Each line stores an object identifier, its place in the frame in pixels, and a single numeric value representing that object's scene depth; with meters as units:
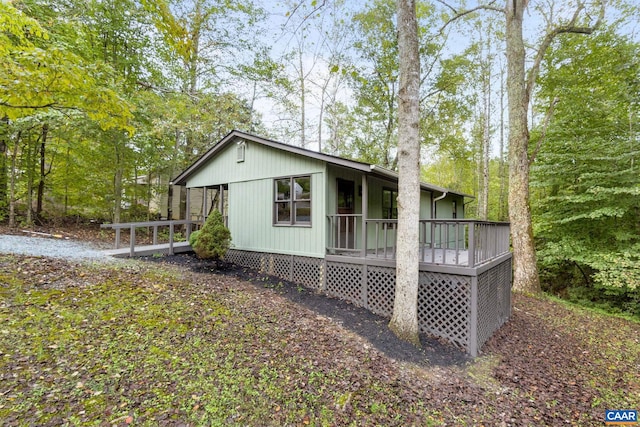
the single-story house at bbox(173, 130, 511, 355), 5.41
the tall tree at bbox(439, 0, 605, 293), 9.10
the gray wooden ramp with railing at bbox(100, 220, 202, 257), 8.48
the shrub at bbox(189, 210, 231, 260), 7.84
